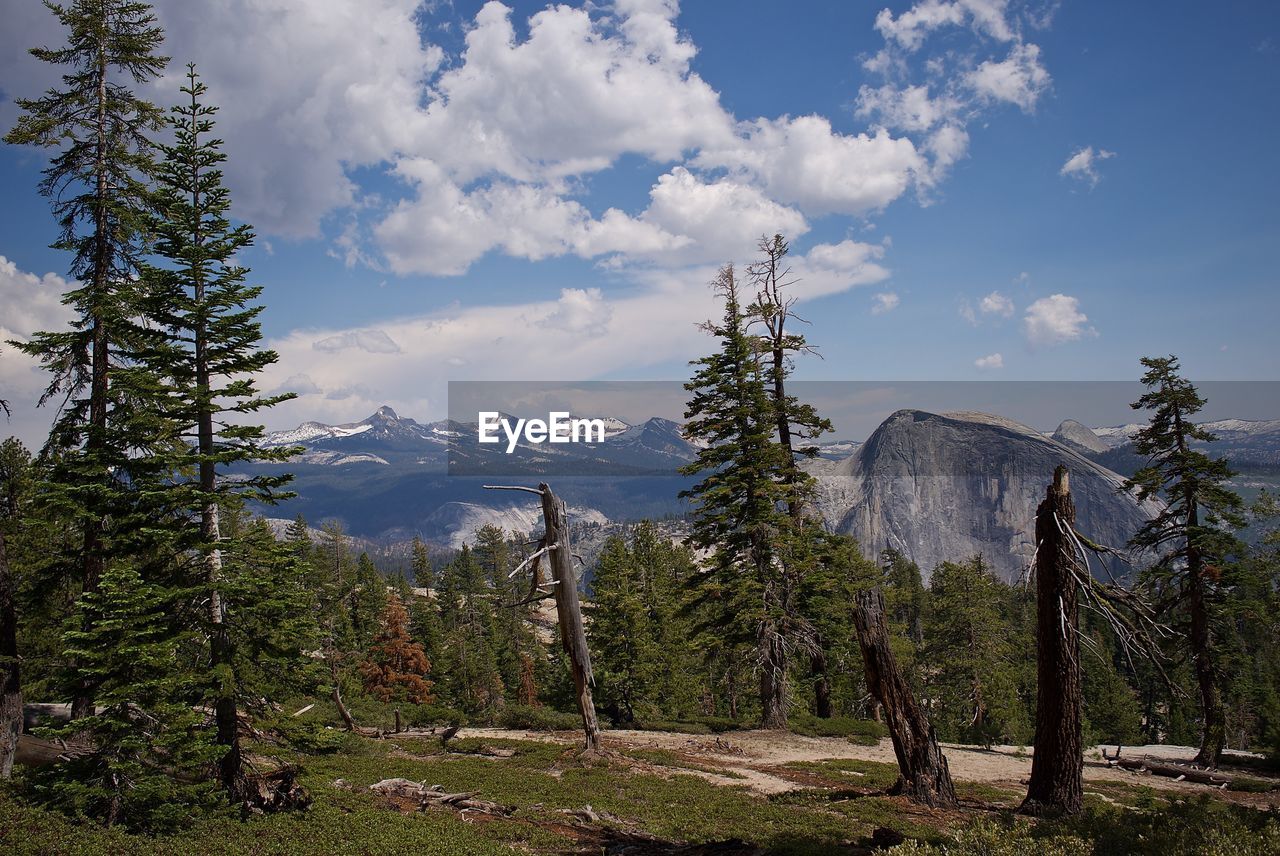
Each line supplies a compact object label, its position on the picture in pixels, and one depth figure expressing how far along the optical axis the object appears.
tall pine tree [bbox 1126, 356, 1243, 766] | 22.92
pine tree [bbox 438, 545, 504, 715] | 55.12
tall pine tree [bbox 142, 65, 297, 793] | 12.34
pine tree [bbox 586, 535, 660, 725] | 33.94
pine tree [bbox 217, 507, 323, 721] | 12.31
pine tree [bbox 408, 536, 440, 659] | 58.12
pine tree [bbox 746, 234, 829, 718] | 25.62
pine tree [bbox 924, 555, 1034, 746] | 37.47
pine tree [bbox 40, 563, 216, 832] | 10.81
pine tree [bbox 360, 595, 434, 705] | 48.47
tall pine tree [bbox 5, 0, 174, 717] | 15.37
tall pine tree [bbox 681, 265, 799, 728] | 24.41
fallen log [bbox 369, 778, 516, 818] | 13.67
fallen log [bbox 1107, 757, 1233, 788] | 21.28
